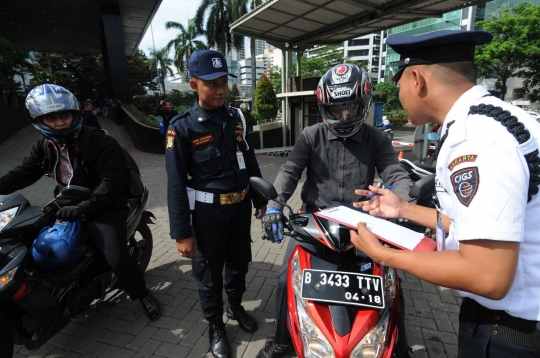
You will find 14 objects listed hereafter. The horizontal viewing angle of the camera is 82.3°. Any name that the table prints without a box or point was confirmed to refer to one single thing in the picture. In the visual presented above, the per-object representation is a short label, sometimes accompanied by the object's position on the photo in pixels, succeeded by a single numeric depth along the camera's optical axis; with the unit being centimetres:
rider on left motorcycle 222
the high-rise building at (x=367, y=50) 6844
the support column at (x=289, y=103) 1438
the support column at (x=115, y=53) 1555
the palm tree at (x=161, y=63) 4631
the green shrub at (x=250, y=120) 1640
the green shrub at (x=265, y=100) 1889
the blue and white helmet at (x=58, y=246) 221
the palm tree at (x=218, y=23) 2872
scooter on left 196
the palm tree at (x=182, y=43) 3747
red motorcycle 140
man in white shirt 85
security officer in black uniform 216
